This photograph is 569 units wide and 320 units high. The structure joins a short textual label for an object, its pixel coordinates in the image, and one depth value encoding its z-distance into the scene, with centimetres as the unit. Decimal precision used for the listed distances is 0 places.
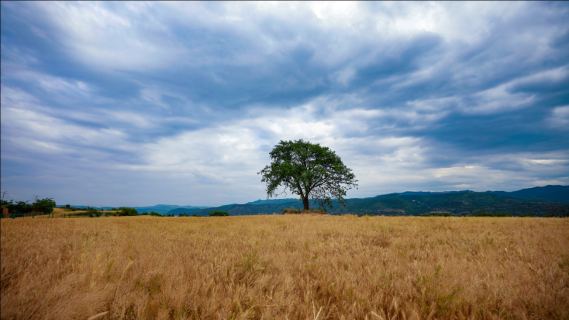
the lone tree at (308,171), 3064
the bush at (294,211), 2824
